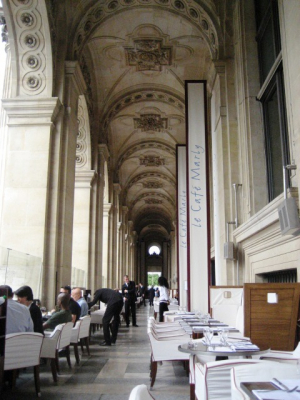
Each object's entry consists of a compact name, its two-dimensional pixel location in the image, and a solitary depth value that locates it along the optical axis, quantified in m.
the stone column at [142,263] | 46.35
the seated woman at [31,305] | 5.00
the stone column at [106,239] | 19.79
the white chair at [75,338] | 6.11
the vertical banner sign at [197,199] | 7.30
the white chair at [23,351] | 4.04
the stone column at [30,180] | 8.67
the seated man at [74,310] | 7.04
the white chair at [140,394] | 1.59
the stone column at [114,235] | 21.32
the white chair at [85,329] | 6.49
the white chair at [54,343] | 4.83
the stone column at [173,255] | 33.72
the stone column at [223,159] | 8.55
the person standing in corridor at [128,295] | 12.57
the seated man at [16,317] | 4.59
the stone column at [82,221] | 14.09
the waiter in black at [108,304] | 8.30
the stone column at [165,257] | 46.52
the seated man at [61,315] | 5.82
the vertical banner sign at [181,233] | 11.23
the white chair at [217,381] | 2.80
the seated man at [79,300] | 8.03
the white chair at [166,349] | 4.60
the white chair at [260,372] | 2.37
